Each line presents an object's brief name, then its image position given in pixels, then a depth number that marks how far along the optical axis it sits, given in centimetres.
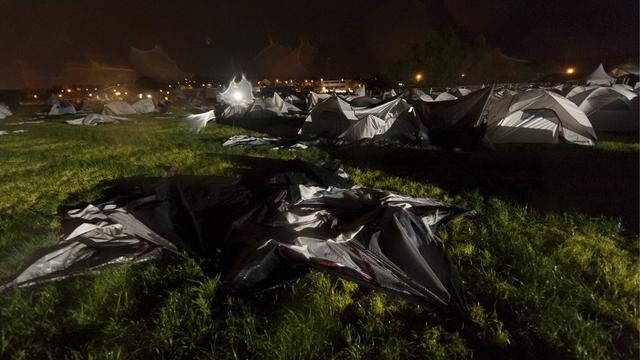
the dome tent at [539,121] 992
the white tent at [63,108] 3000
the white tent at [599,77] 3937
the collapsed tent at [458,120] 995
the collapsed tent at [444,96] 1977
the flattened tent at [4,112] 2758
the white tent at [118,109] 2634
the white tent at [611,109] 1202
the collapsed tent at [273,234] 301
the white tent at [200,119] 1697
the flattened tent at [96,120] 2073
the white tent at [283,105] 2639
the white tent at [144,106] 3103
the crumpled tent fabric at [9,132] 1681
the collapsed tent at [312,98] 2799
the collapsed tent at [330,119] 1259
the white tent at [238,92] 4091
